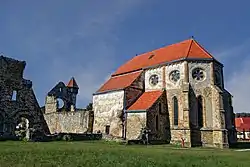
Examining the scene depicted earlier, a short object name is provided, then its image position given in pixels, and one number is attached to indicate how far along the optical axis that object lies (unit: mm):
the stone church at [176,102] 21846
